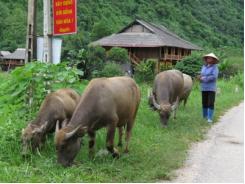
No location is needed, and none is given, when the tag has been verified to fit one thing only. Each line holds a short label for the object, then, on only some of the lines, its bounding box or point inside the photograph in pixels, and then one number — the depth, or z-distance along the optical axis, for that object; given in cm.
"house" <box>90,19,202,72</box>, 4519
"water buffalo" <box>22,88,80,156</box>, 794
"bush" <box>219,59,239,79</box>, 4166
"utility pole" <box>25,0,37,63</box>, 1010
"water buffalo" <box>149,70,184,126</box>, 1192
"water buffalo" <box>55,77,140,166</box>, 736
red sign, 914
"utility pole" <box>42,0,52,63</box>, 980
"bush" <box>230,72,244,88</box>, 3304
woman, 1293
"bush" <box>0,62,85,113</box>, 909
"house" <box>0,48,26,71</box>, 5892
